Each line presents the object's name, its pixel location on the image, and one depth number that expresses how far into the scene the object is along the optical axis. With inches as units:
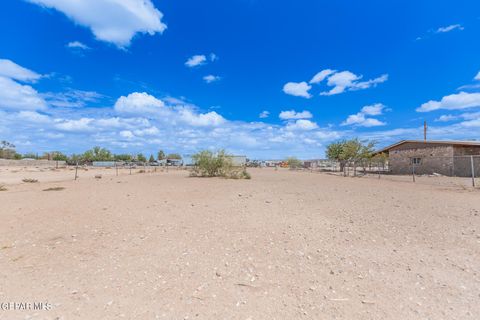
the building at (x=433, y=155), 895.7
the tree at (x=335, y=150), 1553.6
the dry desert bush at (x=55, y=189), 510.7
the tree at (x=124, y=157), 4493.1
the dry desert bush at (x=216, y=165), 888.3
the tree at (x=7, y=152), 3165.8
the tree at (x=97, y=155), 3676.2
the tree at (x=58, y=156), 3473.4
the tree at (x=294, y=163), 2154.0
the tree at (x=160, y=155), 4652.3
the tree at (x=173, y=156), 4045.3
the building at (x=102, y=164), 3090.1
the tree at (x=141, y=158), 4658.0
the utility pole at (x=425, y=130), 1508.4
